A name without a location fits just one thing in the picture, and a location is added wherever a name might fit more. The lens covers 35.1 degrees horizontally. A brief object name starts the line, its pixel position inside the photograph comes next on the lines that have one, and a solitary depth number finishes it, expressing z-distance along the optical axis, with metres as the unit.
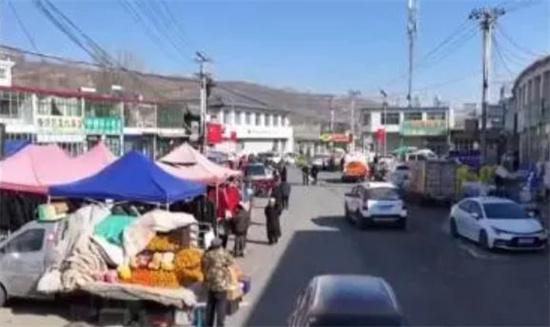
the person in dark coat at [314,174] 61.64
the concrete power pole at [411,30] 82.38
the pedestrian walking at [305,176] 60.66
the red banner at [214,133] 63.61
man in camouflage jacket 13.95
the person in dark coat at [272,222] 26.11
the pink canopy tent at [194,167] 26.03
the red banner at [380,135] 97.48
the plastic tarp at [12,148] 23.31
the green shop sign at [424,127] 104.19
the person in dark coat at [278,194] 27.81
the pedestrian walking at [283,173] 41.29
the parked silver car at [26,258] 16.05
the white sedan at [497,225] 24.00
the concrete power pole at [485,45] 47.69
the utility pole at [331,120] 147.57
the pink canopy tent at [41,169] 20.67
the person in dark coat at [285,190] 33.11
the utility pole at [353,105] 130.75
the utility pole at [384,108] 106.25
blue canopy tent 17.73
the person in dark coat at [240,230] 23.14
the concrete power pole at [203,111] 50.51
